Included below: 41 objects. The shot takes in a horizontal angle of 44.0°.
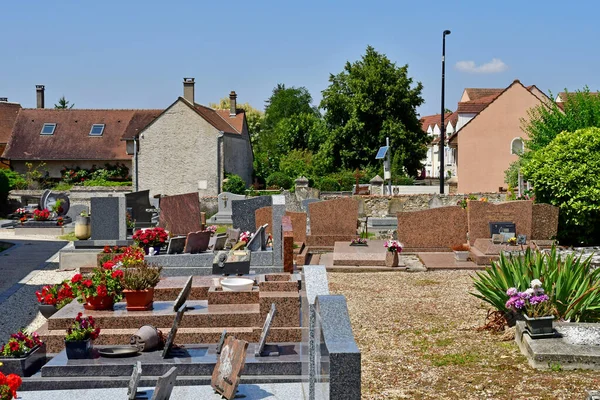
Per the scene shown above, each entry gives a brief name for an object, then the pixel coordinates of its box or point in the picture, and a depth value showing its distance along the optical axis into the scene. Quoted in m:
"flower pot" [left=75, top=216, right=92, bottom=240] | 17.98
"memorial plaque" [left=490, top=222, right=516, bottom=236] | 19.25
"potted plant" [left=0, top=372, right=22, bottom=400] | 6.41
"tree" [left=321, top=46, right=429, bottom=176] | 46.47
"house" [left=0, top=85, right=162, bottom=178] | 43.50
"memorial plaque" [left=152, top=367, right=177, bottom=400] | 7.24
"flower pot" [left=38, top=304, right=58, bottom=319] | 11.76
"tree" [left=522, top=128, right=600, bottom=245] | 19.17
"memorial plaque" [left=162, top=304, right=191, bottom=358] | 8.96
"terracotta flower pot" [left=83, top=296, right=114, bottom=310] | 10.58
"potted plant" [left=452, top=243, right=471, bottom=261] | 18.66
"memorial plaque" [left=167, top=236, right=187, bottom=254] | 14.86
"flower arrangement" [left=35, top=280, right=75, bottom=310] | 11.48
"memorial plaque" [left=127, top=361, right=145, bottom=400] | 7.78
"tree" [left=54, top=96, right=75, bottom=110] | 71.94
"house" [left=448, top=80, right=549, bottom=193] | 37.88
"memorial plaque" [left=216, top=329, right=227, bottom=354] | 9.23
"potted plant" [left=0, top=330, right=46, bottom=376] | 8.70
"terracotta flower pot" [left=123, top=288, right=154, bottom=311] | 10.64
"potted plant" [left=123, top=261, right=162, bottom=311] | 10.65
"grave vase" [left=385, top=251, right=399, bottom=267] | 18.08
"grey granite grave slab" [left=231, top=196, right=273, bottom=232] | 17.25
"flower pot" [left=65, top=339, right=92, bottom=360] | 8.99
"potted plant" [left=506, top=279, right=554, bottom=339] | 9.96
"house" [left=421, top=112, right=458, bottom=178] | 61.74
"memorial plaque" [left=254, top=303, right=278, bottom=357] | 9.18
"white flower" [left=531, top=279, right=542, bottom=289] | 10.06
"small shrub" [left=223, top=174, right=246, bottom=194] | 39.47
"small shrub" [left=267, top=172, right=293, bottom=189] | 44.09
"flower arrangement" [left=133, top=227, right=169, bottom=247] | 15.03
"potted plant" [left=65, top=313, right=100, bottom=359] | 9.01
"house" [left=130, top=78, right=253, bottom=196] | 40.62
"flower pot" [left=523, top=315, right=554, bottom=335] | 9.42
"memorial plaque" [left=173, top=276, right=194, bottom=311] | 9.98
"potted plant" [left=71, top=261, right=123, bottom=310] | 10.57
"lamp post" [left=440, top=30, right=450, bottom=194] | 34.50
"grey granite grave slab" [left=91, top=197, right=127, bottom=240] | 17.47
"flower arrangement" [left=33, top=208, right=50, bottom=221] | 27.39
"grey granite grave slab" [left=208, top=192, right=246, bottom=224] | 29.53
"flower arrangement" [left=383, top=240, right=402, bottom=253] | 17.88
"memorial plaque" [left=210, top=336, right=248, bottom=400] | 8.20
